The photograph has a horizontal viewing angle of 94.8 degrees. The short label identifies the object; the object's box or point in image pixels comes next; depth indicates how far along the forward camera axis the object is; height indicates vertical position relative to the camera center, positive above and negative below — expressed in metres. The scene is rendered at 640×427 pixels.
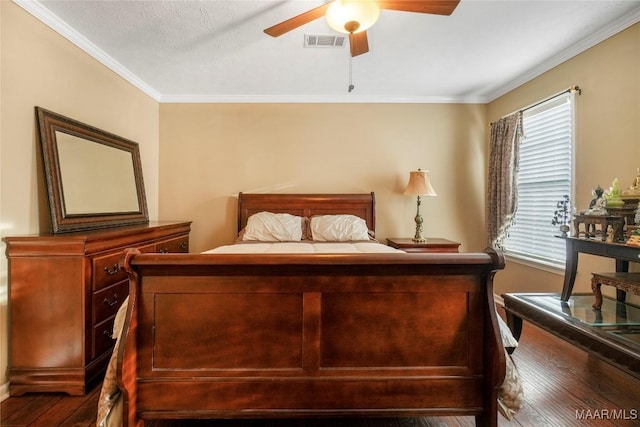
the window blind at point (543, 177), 2.74 +0.30
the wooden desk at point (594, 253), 1.84 -0.31
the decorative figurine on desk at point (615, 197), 1.99 +0.06
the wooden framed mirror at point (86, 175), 2.10 +0.26
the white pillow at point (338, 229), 3.26 -0.26
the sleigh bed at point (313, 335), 1.39 -0.63
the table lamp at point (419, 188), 3.46 +0.22
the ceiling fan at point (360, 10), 1.57 +1.08
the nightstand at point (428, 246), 3.36 -0.46
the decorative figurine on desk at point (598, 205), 2.08 +0.01
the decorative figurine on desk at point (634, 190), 1.93 +0.11
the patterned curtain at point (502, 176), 3.25 +0.34
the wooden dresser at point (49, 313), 1.84 -0.68
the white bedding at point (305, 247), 2.62 -0.40
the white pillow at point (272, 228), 3.23 -0.25
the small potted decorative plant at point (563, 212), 2.59 -0.05
